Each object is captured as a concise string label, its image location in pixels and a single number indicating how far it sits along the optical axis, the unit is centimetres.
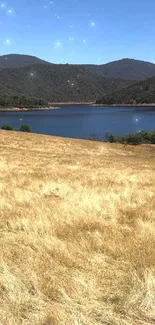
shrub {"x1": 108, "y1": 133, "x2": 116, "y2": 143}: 8296
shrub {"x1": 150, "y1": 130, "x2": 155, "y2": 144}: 8081
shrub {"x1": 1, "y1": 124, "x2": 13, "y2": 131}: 8353
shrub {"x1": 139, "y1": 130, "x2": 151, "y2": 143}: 8054
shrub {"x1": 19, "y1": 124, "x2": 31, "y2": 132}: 9262
